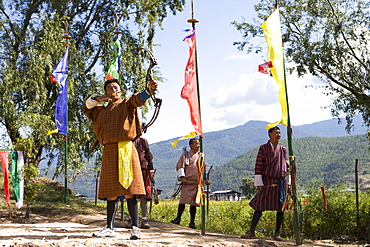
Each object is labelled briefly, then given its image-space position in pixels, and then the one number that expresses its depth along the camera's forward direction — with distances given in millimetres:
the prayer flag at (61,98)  10836
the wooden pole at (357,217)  9375
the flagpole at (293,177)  6285
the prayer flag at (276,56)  6332
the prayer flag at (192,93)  6590
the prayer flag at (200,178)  6711
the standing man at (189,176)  8234
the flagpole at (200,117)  6605
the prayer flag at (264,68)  6449
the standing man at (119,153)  5655
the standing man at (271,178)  6945
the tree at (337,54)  10930
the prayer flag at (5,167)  9562
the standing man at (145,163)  7727
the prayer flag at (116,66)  8445
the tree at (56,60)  13492
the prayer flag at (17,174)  8883
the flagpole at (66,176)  10745
